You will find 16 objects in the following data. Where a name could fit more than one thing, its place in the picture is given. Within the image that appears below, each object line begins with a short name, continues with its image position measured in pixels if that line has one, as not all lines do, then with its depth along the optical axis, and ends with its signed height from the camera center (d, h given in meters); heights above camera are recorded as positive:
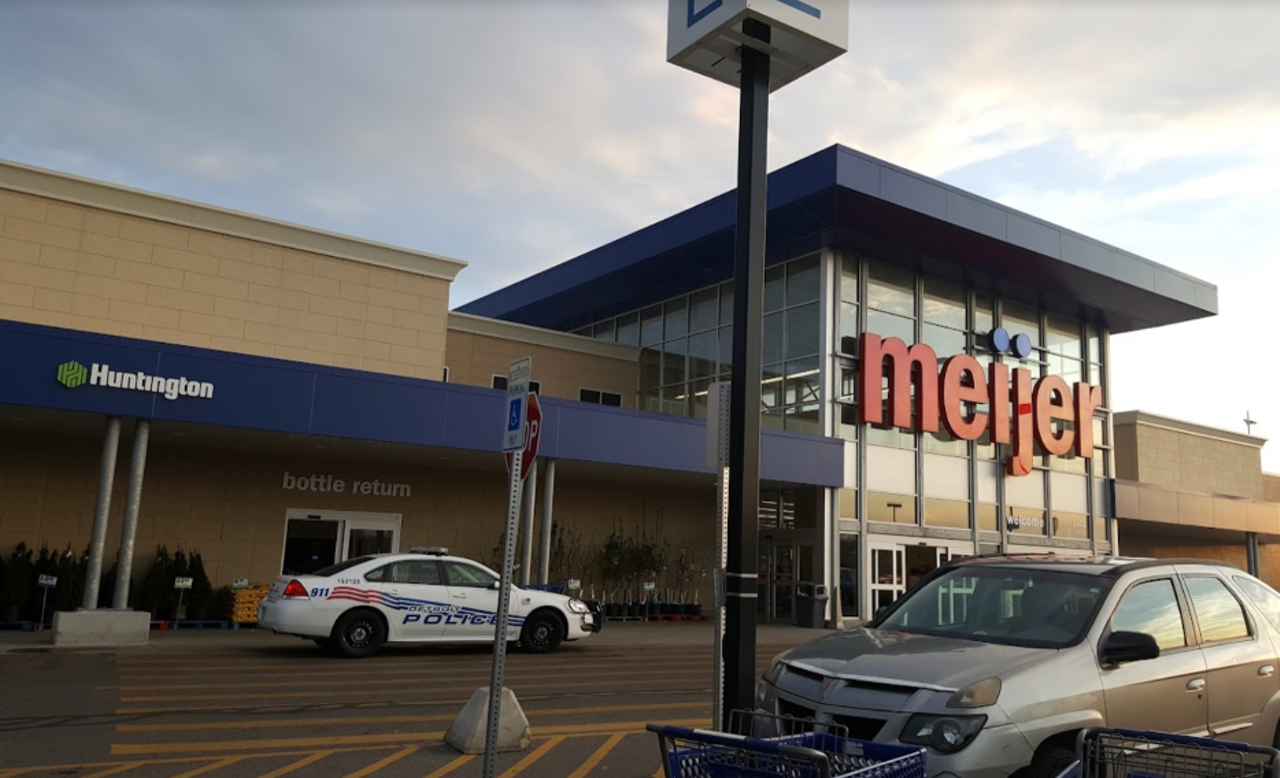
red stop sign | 7.04 +0.93
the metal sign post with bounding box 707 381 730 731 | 7.36 +0.55
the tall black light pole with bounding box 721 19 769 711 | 7.46 +1.42
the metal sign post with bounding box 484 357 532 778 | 6.29 +0.39
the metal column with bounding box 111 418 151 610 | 16.14 +0.48
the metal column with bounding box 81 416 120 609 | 15.98 +0.53
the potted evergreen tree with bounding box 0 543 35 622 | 17.91 -0.77
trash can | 25.22 -0.84
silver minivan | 5.51 -0.48
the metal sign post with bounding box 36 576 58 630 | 16.89 -0.72
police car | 14.63 -0.73
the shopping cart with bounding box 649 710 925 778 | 3.54 -0.67
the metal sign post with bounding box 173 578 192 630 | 18.39 -0.72
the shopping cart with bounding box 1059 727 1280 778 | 3.99 -0.68
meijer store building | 18.81 +4.27
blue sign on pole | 6.95 +1.06
